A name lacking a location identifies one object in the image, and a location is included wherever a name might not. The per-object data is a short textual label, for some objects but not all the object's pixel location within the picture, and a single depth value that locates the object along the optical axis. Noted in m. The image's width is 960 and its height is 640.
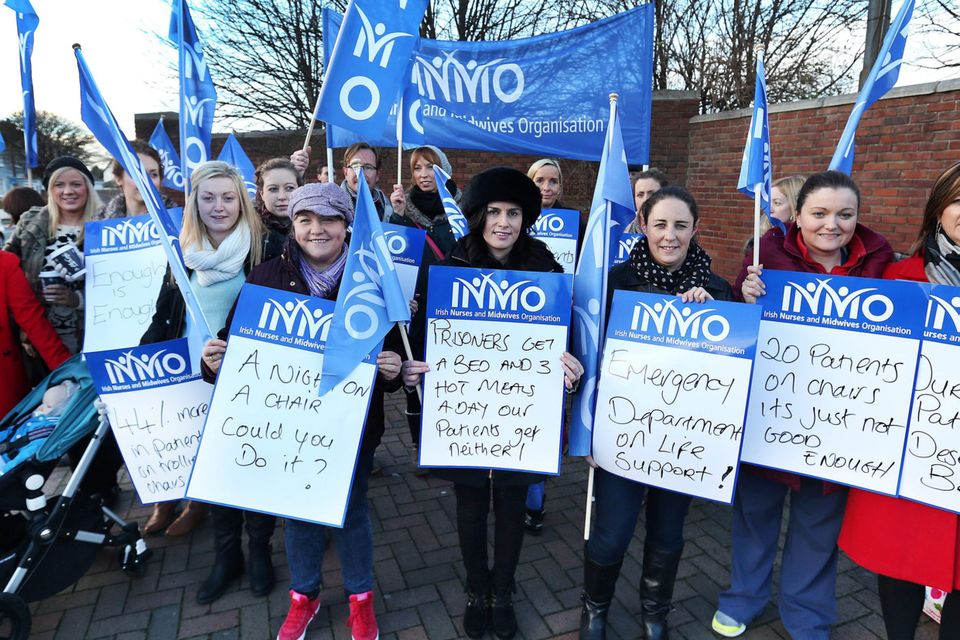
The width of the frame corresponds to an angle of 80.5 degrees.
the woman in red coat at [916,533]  2.05
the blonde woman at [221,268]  2.71
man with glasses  4.34
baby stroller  2.52
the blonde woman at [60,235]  3.44
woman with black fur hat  2.37
